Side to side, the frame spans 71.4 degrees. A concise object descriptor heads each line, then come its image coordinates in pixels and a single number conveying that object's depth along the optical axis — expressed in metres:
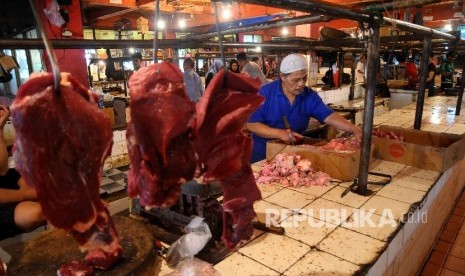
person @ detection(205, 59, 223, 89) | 10.17
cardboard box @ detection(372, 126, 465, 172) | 3.55
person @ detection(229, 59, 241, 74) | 9.70
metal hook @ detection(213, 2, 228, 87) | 1.27
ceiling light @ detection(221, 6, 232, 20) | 11.70
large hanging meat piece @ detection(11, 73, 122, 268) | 1.08
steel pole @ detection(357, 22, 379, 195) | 2.77
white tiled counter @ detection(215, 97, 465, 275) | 2.03
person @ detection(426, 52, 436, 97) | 11.29
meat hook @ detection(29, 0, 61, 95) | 0.87
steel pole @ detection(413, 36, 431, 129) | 4.68
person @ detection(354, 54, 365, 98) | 12.43
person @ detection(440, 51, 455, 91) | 12.87
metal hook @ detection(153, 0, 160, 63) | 1.16
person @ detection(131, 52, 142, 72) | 8.55
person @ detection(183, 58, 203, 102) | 9.15
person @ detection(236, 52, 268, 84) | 9.09
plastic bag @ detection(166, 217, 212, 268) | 1.95
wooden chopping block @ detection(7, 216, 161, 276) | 1.79
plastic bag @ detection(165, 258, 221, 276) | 1.80
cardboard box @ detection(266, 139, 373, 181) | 3.24
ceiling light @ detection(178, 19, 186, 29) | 15.25
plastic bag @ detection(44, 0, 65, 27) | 7.37
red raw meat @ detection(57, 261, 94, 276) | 1.71
